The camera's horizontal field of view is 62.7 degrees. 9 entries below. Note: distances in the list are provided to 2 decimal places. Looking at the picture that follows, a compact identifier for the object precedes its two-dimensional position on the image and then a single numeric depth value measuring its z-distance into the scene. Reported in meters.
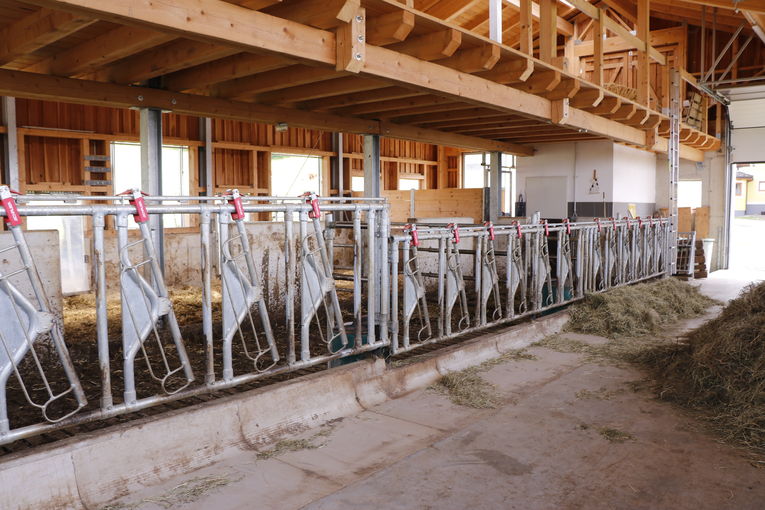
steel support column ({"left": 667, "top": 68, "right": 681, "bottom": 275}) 13.32
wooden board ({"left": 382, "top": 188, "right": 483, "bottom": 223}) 15.64
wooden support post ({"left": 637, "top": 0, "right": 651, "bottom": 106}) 11.78
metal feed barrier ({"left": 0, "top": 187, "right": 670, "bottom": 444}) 3.53
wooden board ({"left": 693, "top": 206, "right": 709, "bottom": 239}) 18.20
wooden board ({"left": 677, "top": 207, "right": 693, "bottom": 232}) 18.17
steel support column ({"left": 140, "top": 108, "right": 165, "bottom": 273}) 7.75
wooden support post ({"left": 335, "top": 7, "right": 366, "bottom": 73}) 5.74
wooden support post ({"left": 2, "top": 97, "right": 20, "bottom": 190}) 13.30
